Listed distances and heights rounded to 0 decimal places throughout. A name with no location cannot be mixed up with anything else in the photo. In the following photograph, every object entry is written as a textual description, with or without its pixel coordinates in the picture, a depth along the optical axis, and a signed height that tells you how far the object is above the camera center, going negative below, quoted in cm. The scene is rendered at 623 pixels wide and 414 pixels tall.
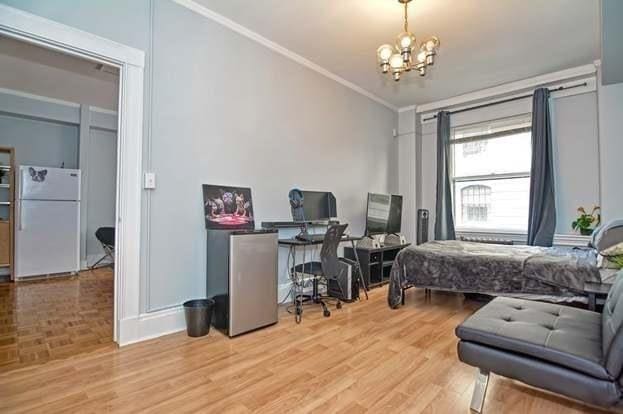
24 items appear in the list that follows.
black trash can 262 -90
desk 314 -72
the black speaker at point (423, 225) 519 -23
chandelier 255 +130
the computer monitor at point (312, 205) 368 +7
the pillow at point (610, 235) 270 -21
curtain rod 427 +167
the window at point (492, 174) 477 +59
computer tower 362 -89
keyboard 330 -29
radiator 458 -42
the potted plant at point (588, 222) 402 -13
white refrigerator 473 -18
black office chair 318 -60
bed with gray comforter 270 -54
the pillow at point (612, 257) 247 -37
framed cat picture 296 +3
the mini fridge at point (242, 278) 261 -58
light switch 260 +24
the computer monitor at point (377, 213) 464 -3
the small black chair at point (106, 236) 521 -43
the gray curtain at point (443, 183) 531 +47
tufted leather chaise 134 -64
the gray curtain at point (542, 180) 430 +43
